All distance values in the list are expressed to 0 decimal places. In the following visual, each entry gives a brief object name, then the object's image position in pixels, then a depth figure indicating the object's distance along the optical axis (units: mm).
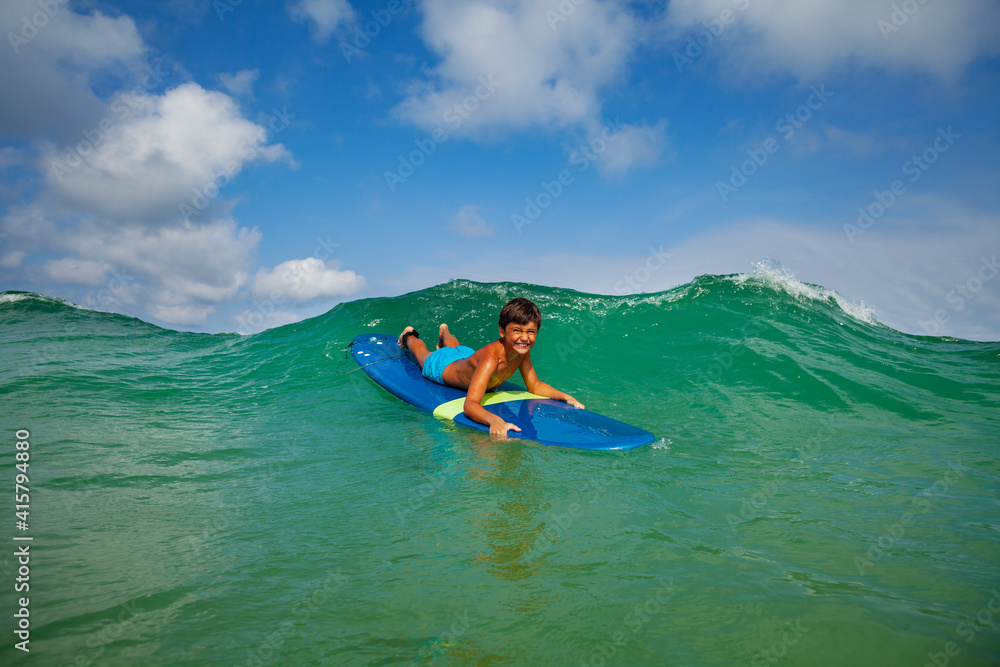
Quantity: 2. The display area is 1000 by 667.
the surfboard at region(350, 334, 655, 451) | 4273
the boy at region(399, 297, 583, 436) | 4832
